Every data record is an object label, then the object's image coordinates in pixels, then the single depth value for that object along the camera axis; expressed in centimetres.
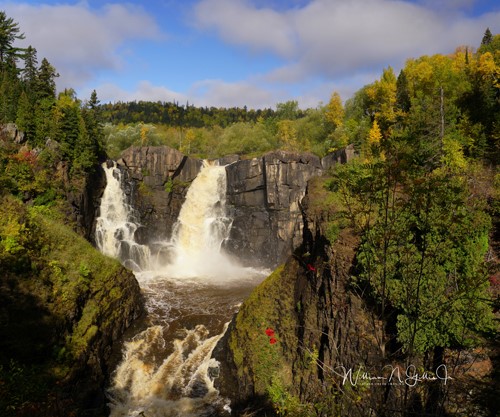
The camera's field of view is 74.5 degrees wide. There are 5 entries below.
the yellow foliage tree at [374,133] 3642
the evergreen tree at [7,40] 4438
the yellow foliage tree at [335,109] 6250
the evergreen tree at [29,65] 4056
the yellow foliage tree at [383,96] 3953
